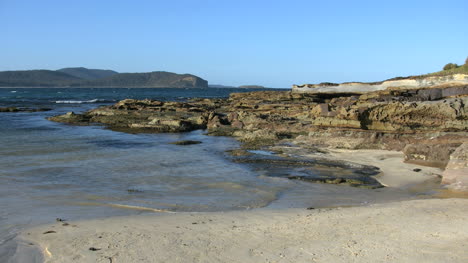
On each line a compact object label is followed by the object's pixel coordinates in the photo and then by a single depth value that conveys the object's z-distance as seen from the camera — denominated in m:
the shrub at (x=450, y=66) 33.51
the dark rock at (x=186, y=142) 13.62
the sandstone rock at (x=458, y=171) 6.98
